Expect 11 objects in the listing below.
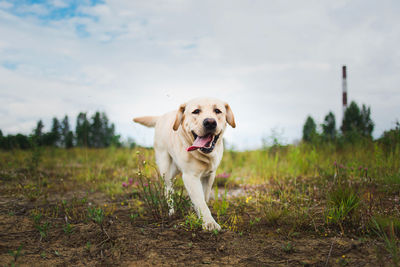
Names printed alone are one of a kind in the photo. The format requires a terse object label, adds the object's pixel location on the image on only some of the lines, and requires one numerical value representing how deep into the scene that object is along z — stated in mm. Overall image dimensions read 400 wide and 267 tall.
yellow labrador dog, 2805
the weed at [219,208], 3248
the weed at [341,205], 2785
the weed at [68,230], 2820
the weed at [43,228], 2736
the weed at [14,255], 2094
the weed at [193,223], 2750
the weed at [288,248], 2346
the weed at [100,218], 2557
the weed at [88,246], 2428
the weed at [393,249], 1746
